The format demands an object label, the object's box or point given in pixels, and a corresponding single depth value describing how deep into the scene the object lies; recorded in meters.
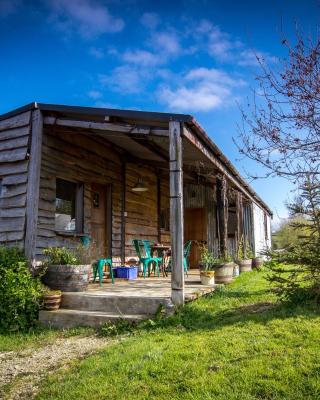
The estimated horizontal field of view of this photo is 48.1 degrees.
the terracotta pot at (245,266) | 10.70
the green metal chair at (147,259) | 8.36
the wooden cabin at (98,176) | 6.13
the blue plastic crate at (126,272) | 8.31
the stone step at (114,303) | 5.31
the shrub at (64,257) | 6.25
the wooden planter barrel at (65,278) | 6.05
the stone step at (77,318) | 5.21
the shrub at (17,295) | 5.46
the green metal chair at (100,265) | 6.96
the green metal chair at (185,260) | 9.01
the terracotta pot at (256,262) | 12.53
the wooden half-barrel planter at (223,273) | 7.52
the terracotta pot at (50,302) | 5.68
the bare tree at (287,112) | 3.44
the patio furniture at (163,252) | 9.08
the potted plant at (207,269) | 7.17
